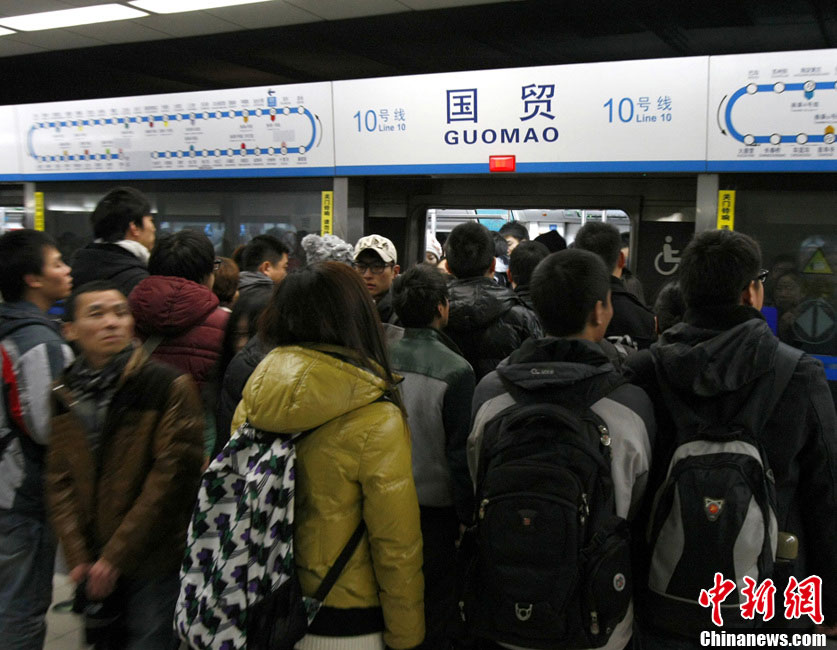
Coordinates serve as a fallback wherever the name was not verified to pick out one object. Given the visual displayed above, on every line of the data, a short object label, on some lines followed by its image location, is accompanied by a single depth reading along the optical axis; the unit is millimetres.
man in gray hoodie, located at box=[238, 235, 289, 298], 3092
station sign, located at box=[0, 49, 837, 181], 2883
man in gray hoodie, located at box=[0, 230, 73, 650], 1998
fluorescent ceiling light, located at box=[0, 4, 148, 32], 4375
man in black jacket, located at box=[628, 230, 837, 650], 1444
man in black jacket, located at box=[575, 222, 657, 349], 2502
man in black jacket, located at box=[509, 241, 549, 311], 2936
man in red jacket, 2303
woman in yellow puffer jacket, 1453
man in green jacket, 2041
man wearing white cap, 2850
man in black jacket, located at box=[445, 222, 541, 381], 2533
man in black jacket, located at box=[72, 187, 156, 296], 2707
